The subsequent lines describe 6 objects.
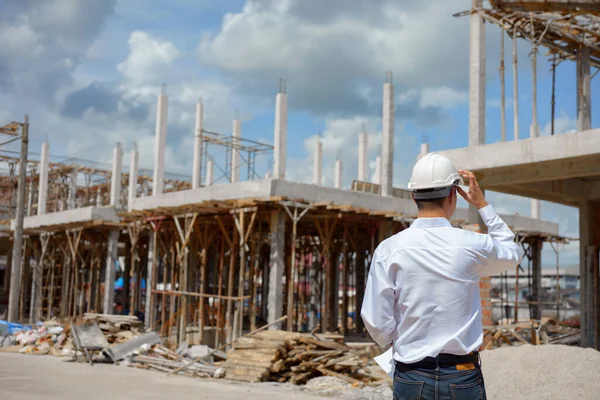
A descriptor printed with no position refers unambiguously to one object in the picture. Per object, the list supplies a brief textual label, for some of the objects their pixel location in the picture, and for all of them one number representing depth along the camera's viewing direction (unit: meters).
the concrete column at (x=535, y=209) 31.94
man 2.73
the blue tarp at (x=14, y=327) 24.30
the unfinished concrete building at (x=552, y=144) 12.08
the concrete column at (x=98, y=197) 44.36
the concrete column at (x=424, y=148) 32.12
